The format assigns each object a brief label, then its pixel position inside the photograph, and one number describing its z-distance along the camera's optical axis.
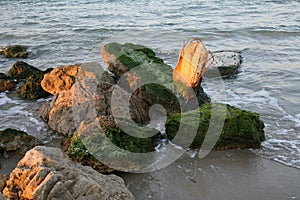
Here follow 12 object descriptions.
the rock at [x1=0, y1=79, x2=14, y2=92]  8.70
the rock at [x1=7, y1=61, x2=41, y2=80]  9.36
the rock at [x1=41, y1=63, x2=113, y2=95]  7.47
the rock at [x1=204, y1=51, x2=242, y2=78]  9.98
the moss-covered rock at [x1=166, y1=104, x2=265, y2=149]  5.64
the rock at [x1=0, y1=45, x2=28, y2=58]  12.74
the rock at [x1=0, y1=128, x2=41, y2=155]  5.54
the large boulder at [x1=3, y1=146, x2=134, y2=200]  3.37
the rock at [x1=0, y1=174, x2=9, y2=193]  4.16
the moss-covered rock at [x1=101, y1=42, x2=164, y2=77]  8.22
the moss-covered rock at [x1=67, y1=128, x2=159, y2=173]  5.03
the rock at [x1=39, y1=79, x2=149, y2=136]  6.19
